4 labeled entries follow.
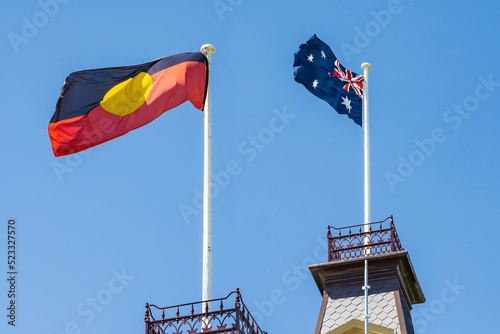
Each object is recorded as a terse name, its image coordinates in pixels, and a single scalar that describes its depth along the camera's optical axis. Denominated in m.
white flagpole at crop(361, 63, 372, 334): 31.29
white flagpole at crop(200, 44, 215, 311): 24.83
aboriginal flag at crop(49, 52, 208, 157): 27.33
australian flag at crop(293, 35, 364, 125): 34.94
